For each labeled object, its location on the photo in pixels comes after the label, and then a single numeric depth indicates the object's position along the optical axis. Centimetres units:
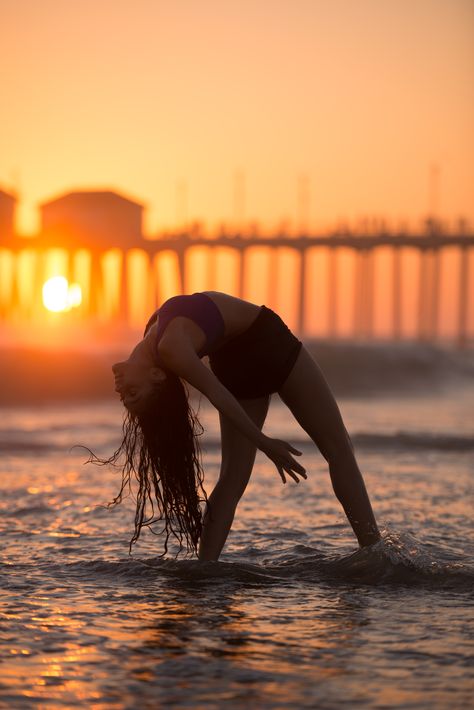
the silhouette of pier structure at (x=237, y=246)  9057
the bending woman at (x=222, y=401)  577
